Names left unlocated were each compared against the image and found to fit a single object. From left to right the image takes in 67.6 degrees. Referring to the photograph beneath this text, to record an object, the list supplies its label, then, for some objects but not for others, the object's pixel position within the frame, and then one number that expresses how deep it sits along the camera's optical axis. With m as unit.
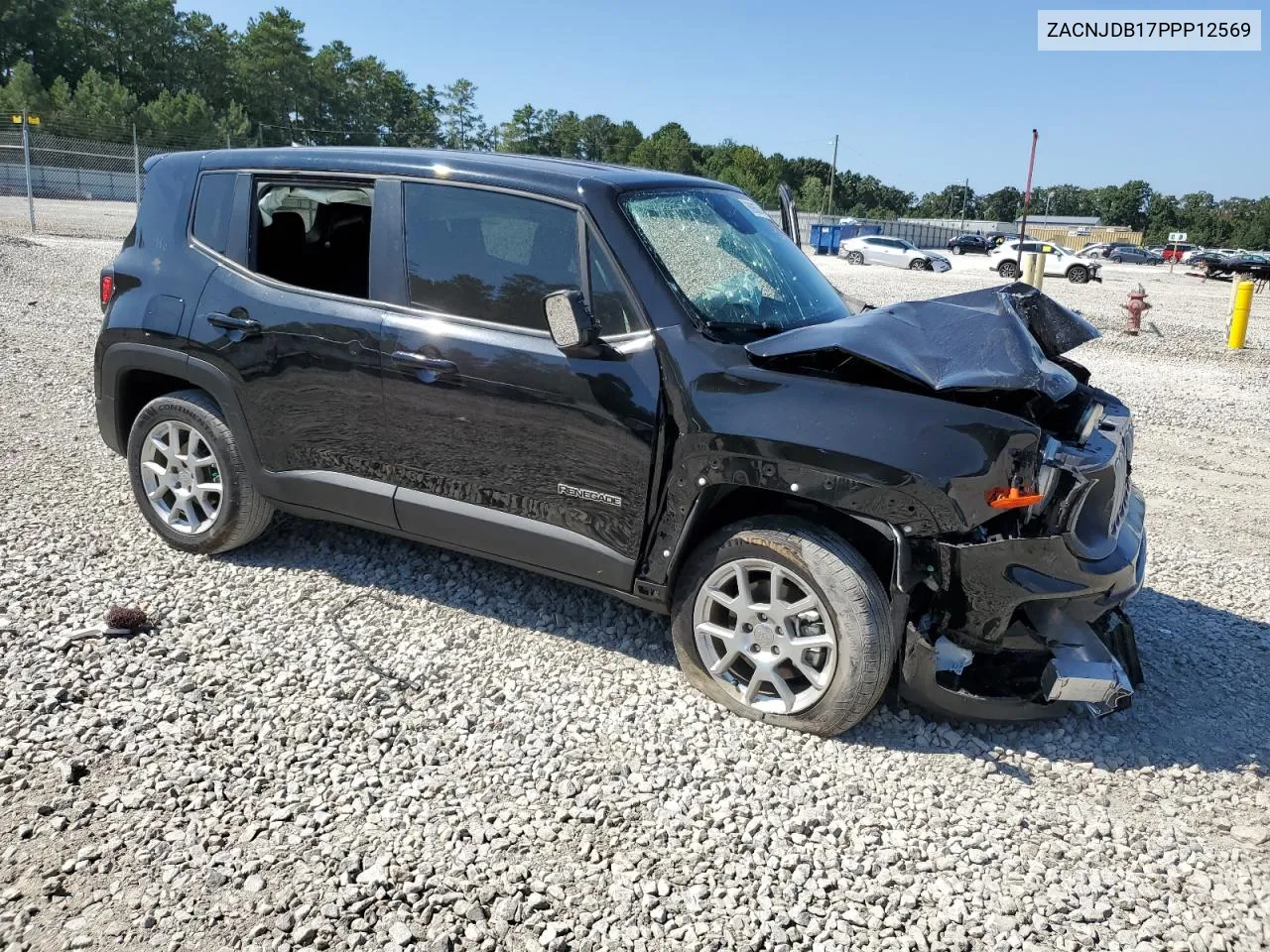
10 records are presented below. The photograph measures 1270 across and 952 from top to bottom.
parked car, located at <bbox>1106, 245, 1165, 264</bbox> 59.50
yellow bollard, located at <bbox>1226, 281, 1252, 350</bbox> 14.69
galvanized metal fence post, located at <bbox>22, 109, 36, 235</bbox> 20.14
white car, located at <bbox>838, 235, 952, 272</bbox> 41.38
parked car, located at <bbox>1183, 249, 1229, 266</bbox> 42.00
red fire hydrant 16.48
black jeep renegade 3.23
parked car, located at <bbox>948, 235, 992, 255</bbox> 56.56
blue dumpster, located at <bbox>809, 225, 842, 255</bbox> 47.03
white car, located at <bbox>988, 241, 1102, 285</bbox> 34.78
